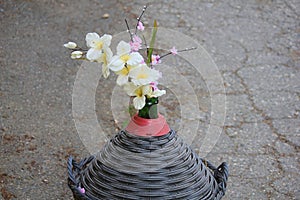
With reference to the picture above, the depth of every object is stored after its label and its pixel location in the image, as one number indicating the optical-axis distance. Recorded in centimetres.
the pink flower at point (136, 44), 187
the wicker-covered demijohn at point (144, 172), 188
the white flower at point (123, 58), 182
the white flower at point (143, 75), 182
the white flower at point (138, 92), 185
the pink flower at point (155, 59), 192
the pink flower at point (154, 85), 188
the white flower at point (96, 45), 186
